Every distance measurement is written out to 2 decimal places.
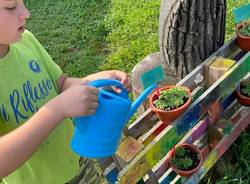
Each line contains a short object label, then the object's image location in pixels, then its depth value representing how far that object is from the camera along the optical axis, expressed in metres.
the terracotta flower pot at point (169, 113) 1.36
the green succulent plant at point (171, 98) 1.38
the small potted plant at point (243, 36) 1.69
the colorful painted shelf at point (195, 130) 1.27
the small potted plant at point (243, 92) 1.67
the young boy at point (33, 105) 0.89
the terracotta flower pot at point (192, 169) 1.45
